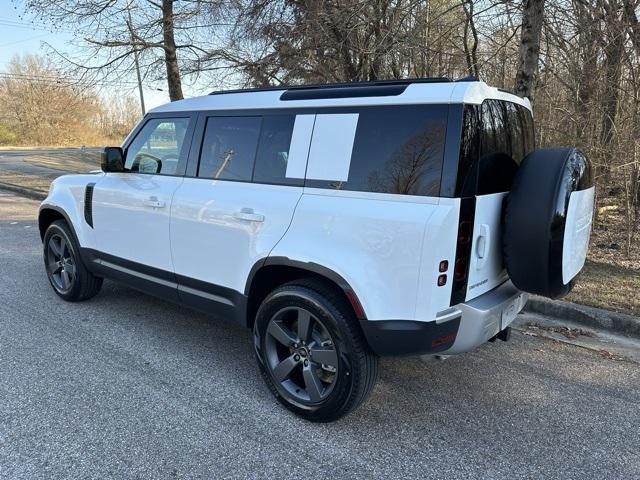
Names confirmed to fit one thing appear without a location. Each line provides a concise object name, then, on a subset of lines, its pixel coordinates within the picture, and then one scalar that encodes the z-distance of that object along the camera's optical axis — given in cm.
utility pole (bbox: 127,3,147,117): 1148
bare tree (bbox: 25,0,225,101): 1123
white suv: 256
